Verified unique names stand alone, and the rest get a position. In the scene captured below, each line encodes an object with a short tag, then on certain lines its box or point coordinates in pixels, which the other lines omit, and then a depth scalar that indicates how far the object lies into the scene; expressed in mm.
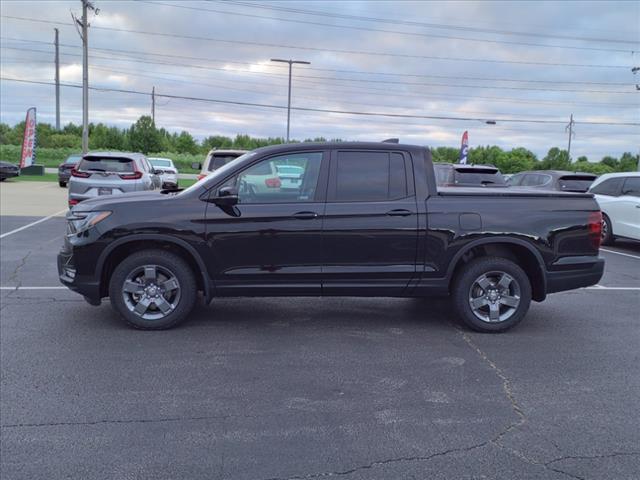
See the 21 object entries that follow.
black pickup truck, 5555
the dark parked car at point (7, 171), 30877
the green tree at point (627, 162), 61172
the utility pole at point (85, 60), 29250
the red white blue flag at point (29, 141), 33750
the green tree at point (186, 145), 90600
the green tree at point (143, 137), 63594
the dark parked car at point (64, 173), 28359
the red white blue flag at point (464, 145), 36062
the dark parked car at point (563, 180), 14695
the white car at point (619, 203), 11836
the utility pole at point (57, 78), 60688
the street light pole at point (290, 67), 33688
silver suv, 12945
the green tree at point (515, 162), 65250
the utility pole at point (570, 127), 81388
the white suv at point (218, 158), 12539
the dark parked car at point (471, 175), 13688
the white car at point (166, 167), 30562
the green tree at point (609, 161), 71000
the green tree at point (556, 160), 63228
